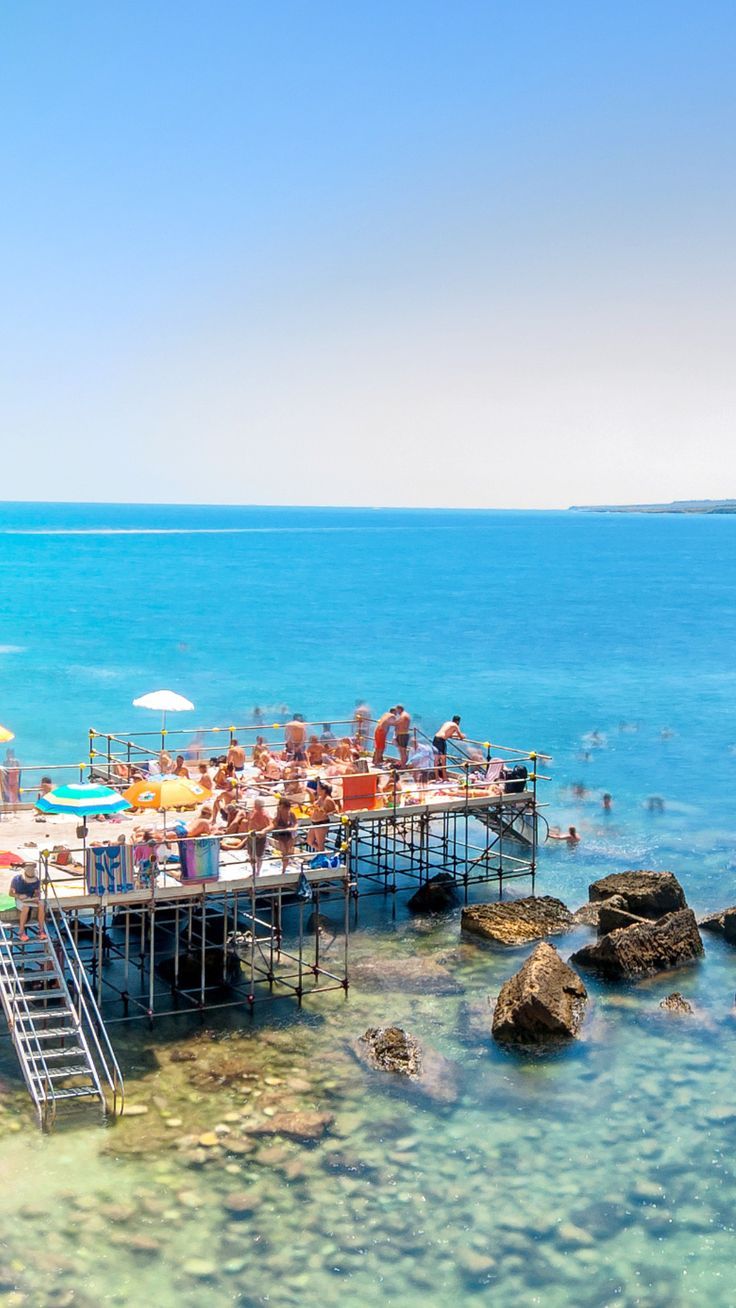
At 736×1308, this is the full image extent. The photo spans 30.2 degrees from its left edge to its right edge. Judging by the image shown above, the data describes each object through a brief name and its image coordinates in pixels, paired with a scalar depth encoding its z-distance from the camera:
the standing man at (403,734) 32.47
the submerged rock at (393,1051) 22.47
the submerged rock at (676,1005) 25.47
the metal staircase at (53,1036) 20.36
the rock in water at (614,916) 28.70
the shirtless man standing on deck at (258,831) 24.55
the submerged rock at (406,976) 26.19
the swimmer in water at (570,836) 38.84
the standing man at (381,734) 32.78
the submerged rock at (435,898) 31.67
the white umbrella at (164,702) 30.42
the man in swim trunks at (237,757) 31.80
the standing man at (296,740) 32.97
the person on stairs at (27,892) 22.12
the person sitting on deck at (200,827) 25.50
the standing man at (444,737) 33.25
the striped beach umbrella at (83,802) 22.92
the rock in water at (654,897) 29.73
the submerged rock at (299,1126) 20.11
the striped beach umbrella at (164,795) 25.62
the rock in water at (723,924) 29.50
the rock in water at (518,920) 29.11
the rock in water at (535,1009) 23.64
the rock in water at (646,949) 26.95
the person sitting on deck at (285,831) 25.16
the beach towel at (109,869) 22.69
